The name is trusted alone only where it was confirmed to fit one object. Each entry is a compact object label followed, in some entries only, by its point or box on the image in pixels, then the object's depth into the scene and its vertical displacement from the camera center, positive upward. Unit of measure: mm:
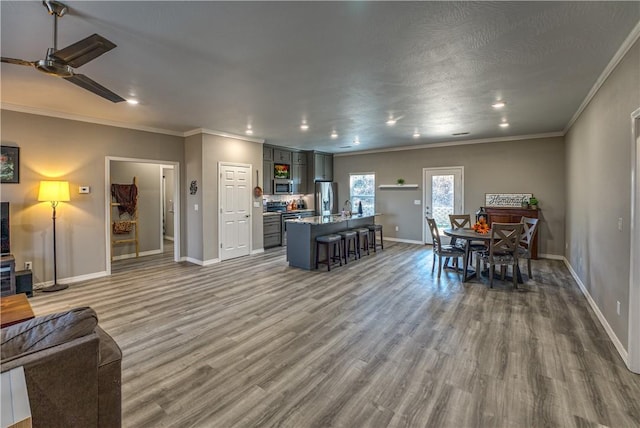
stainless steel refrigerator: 9062 +299
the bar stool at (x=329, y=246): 5500 -775
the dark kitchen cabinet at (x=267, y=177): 7707 +788
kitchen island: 5602 -549
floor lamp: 4398 +197
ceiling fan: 2061 +1123
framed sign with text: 6844 +160
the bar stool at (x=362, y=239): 6489 -746
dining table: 4672 -500
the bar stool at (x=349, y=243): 6051 -780
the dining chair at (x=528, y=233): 4664 -461
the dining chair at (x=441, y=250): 5074 -762
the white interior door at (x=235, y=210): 6426 -61
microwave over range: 8086 +572
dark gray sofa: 1243 -703
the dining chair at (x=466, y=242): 5242 -688
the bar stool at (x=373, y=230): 7241 -558
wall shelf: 8336 +574
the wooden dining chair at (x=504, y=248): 4418 -642
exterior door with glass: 7672 +316
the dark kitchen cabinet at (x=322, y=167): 9078 +1264
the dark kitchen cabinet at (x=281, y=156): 8078 +1410
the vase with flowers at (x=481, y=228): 4898 -360
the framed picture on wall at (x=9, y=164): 4254 +635
